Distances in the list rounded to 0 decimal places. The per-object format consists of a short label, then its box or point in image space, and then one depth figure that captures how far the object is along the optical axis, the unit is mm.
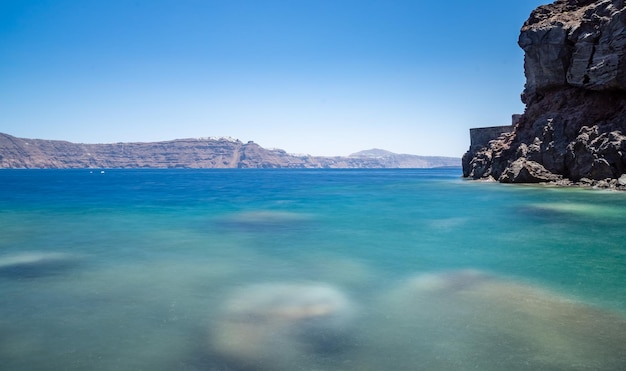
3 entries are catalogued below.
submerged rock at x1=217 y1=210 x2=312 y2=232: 17453
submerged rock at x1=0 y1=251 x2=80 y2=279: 10008
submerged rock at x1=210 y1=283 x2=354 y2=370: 5352
